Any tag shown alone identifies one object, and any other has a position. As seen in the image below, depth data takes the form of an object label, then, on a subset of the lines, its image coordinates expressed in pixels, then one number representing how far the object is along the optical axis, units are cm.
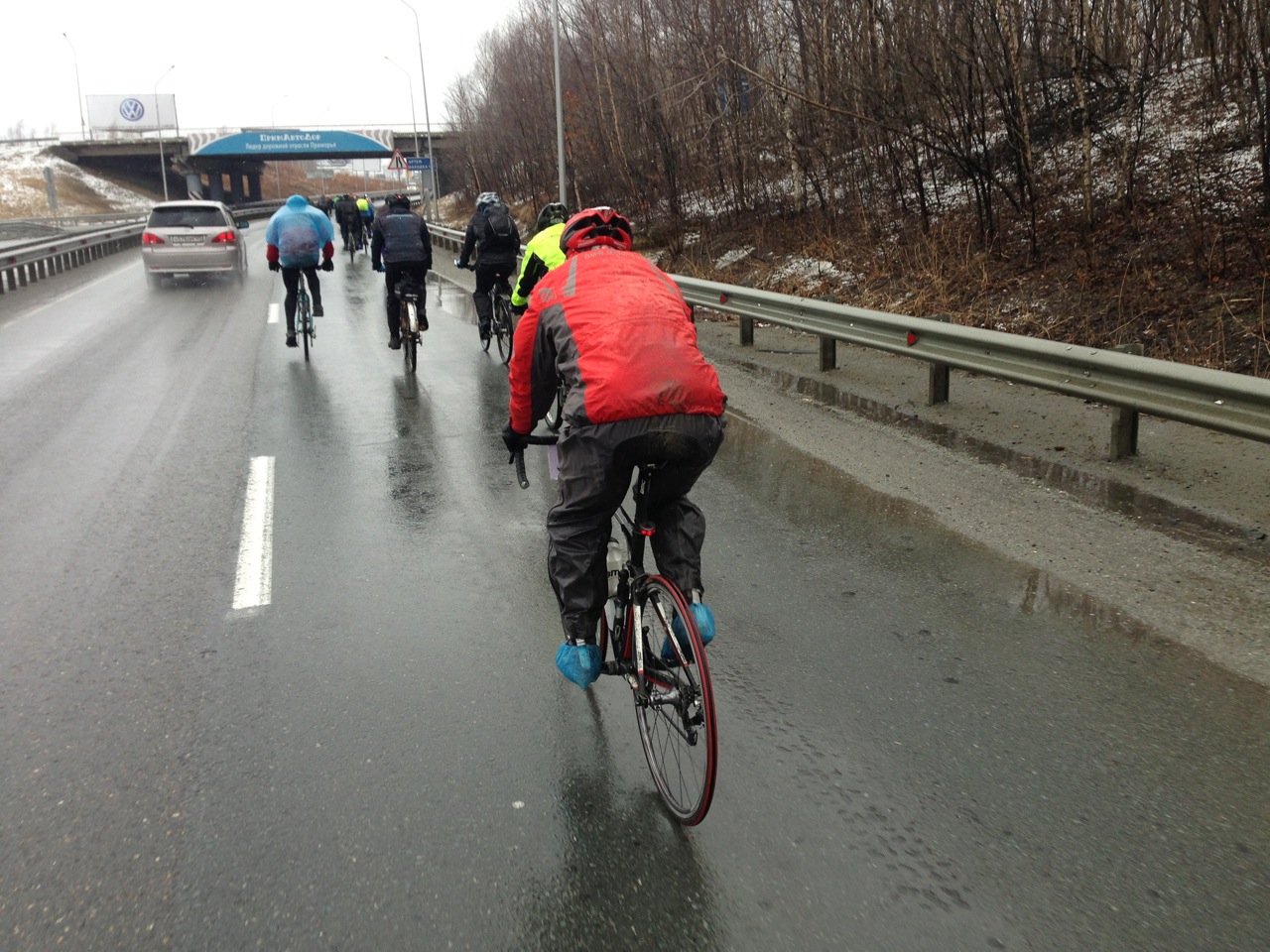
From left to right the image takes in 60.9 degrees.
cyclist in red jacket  335
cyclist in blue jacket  1255
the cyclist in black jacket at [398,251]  1177
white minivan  2261
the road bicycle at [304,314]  1283
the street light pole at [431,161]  4404
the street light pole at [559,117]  2347
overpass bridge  8450
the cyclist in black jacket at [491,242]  1150
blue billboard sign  8425
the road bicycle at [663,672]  322
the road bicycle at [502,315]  1232
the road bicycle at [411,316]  1170
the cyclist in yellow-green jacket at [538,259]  629
